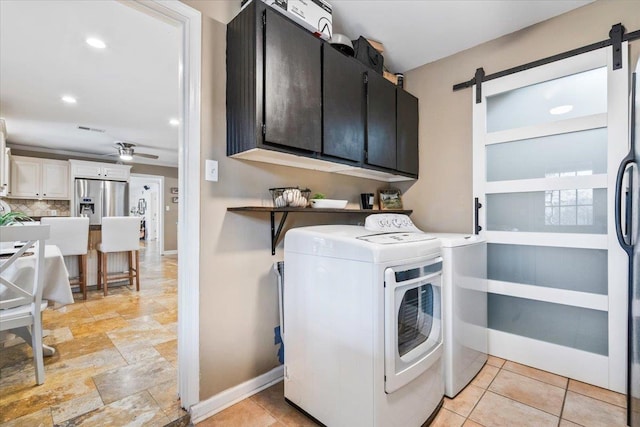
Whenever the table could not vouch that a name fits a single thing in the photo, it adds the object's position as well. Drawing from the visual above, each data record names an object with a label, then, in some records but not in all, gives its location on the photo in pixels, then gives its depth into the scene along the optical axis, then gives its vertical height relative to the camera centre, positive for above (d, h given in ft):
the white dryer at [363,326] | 4.10 -1.79
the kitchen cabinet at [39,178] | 17.21 +2.16
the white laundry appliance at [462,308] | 5.56 -1.96
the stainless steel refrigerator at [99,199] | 19.07 +0.99
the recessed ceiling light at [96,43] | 7.39 +4.37
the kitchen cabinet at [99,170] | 19.03 +2.92
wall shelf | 5.31 +0.03
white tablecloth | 7.11 -1.59
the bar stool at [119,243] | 12.43 -1.28
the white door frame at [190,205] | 5.01 +0.12
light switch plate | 5.24 +0.77
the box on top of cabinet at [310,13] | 5.19 +3.73
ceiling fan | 17.56 +3.88
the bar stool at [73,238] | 11.26 -0.96
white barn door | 6.19 -0.03
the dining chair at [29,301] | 5.59 -1.77
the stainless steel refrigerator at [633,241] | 4.37 -0.51
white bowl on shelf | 6.40 +0.19
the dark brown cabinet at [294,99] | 4.88 +2.17
